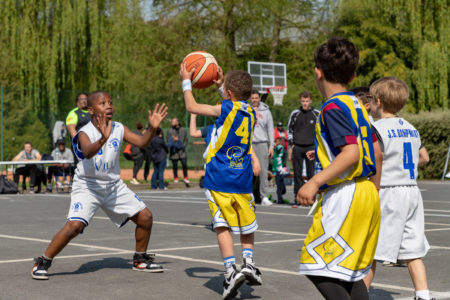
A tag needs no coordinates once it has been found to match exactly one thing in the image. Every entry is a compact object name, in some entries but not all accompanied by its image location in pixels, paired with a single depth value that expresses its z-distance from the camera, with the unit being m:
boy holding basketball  6.27
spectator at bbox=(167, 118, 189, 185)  23.53
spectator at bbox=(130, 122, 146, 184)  23.02
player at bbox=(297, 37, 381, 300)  4.14
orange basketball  7.26
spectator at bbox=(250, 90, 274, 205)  14.08
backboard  31.91
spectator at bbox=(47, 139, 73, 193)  20.61
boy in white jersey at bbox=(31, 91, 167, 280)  6.77
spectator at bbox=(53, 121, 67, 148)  23.51
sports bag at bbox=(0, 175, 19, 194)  19.44
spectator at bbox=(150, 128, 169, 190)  21.80
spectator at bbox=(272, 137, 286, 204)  15.77
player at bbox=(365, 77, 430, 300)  5.53
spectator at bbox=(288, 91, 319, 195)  13.77
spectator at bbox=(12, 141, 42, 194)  20.13
